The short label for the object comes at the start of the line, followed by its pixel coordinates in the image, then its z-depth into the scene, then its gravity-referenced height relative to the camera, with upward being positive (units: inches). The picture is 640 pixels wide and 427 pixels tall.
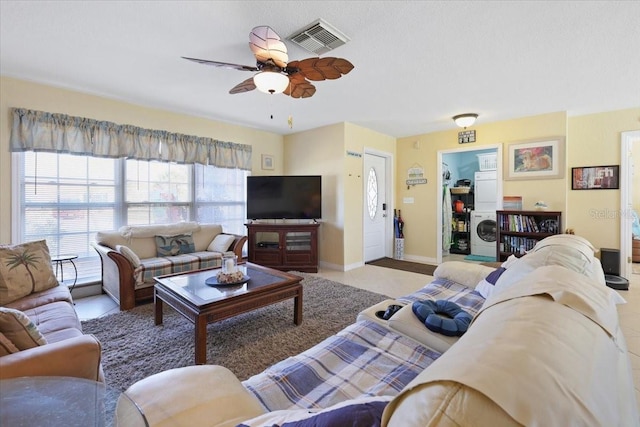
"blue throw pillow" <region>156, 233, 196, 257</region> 143.9 -18.6
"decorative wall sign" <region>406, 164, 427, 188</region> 208.6 +26.1
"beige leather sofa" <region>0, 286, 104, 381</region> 40.4 -23.5
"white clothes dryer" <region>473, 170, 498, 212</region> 227.8 +16.2
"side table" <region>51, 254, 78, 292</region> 117.0 -23.5
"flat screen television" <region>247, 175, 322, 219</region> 187.0 +8.5
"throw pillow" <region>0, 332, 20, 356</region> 42.6 -21.1
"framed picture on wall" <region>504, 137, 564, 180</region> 155.7 +29.3
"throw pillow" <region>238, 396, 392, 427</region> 22.6 -17.3
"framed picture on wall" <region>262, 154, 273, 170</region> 207.3 +35.9
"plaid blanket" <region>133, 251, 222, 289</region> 119.2 -25.7
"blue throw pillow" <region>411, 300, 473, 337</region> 52.6 -21.6
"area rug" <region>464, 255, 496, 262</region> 224.4 -39.0
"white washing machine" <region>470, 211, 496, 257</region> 225.3 -18.8
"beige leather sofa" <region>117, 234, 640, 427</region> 15.5 -10.5
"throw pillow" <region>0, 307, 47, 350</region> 44.9 -19.8
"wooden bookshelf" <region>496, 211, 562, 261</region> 154.9 -10.7
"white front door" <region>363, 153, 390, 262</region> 204.4 +1.5
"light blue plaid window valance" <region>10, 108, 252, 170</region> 119.7 +34.8
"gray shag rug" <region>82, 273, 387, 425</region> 76.6 -41.7
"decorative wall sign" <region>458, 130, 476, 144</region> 183.8 +48.9
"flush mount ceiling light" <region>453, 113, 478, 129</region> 157.8 +51.6
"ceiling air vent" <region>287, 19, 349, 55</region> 80.8 +52.5
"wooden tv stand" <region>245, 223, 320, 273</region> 181.3 -24.5
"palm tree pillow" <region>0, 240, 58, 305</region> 81.4 -18.9
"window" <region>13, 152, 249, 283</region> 125.0 +6.5
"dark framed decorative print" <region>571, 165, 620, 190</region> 150.3 +18.1
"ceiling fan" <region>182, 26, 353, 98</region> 74.6 +41.9
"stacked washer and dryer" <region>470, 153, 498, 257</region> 226.8 +0.0
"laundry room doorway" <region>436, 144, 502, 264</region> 228.2 +5.0
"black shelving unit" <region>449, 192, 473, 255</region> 250.4 -14.5
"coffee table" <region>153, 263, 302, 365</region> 76.3 -26.2
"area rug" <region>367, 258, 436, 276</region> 184.4 -39.0
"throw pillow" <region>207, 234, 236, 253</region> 155.7 -18.7
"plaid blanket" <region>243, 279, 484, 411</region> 41.1 -26.7
